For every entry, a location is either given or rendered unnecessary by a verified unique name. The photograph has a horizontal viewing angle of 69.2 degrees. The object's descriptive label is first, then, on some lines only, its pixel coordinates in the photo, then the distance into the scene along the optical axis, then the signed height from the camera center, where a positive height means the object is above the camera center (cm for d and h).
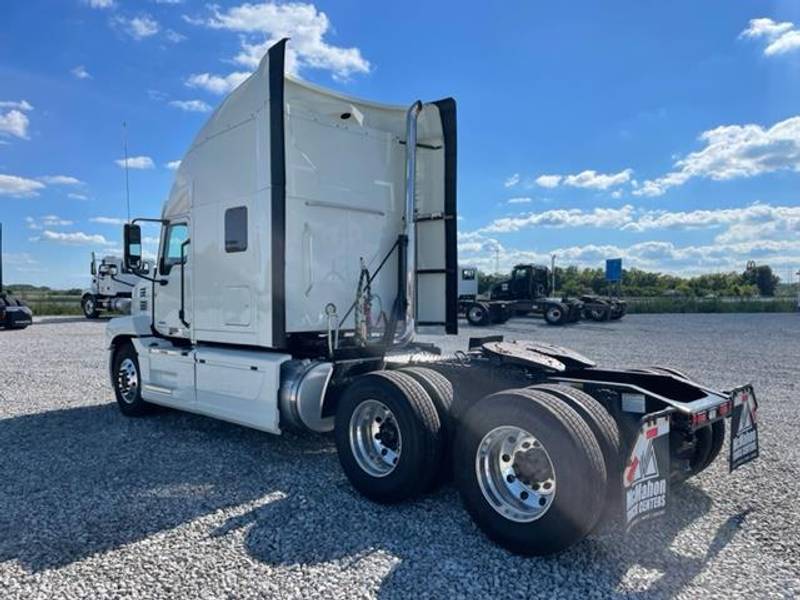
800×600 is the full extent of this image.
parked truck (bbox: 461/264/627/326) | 2608 -63
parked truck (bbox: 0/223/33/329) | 2227 -84
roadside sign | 3484 +127
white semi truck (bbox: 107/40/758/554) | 365 -60
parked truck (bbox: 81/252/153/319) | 2792 -9
